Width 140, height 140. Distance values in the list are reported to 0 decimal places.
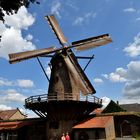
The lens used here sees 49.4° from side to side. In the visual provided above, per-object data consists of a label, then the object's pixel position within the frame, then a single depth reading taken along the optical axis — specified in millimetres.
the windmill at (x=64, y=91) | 15095
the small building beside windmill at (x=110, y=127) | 14534
